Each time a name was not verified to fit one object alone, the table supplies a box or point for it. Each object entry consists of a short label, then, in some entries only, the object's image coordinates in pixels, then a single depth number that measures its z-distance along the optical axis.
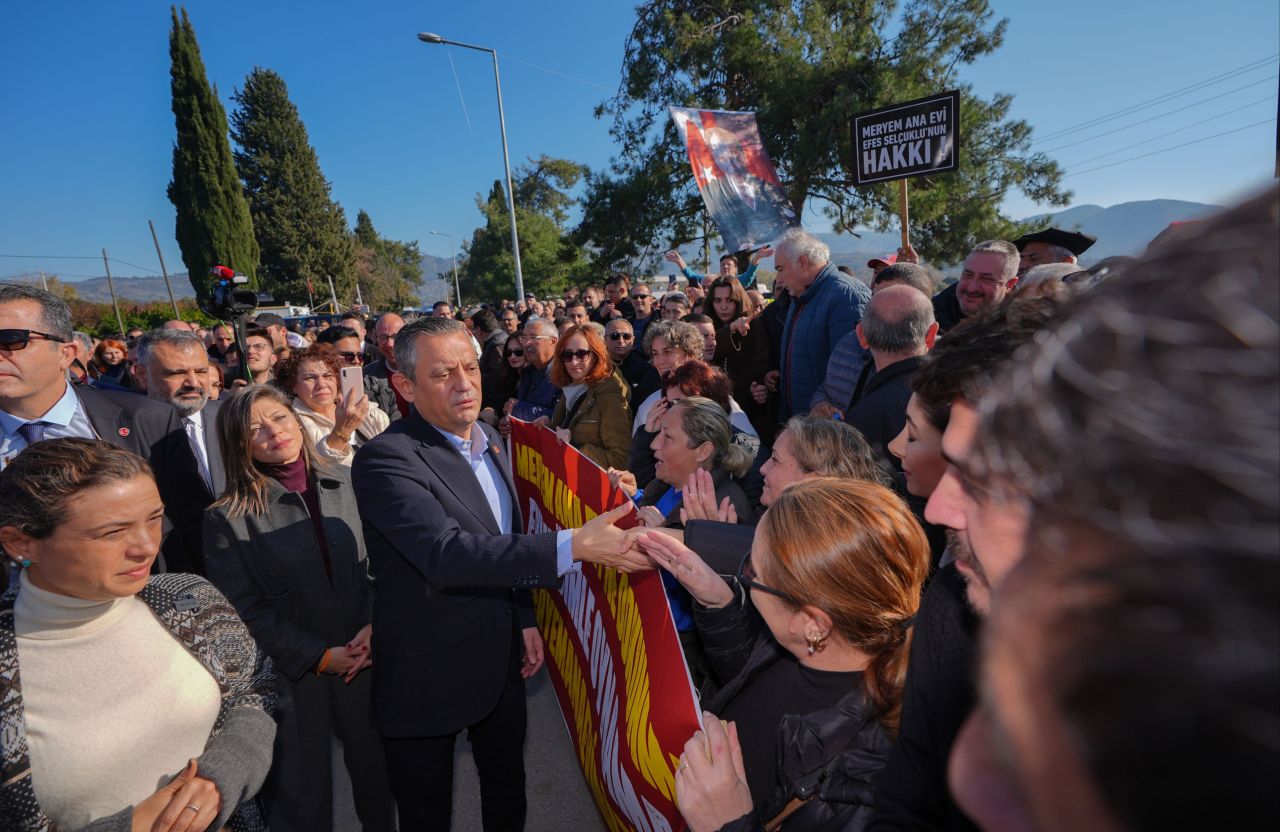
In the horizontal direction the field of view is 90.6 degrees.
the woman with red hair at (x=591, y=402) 4.20
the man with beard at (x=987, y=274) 4.16
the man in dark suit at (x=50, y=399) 2.44
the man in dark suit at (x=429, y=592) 2.10
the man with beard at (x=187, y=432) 3.02
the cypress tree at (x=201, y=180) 38.38
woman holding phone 3.81
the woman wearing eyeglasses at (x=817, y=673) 1.35
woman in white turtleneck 1.50
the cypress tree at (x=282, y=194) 47.94
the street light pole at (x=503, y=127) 17.00
